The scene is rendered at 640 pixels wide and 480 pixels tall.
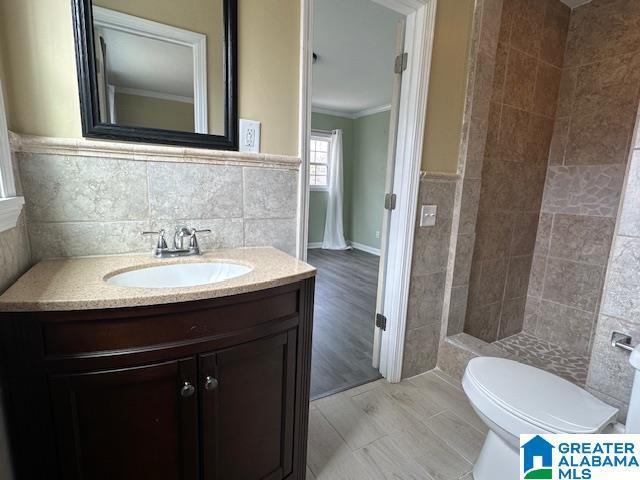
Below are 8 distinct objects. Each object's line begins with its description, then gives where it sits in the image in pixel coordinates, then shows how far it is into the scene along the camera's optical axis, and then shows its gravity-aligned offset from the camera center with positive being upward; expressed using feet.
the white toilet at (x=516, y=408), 3.36 -2.39
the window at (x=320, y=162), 18.79 +1.42
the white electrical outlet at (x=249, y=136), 4.28 +0.64
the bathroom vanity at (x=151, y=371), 2.37 -1.65
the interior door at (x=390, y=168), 5.65 +0.38
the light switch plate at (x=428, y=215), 5.90 -0.47
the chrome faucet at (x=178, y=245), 3.81 -0.81
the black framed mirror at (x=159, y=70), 3.43 +1.29
